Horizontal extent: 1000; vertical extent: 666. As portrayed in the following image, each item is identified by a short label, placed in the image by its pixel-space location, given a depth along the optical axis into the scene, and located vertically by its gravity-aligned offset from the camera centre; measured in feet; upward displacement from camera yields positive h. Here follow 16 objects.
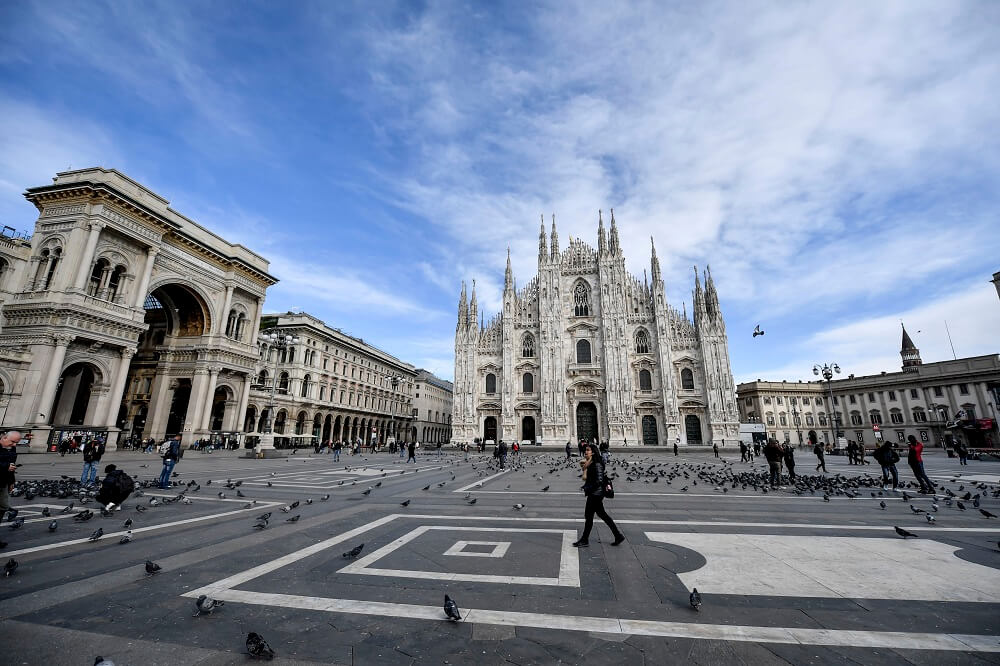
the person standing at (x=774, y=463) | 38.93 -2.13
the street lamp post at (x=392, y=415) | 194.70 +9.02
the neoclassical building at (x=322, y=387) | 132.87 +16.92
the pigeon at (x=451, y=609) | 10.16 -4.20
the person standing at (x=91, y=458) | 31.73 -2.02
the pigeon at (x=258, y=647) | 8.50 -4.29
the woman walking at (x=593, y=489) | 17.88 -2.20
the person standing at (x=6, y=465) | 17.84 -1.46
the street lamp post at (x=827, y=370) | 96.37 +16.51
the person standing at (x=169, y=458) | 34.35 -2.11
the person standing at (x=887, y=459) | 38.96 -1.63
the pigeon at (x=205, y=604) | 10.69 -4.34
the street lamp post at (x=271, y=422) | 83.30 +2.75
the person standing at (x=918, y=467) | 34.78 -2.10
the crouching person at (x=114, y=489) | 23.39 -3.19
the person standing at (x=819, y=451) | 52.40 -1.31
